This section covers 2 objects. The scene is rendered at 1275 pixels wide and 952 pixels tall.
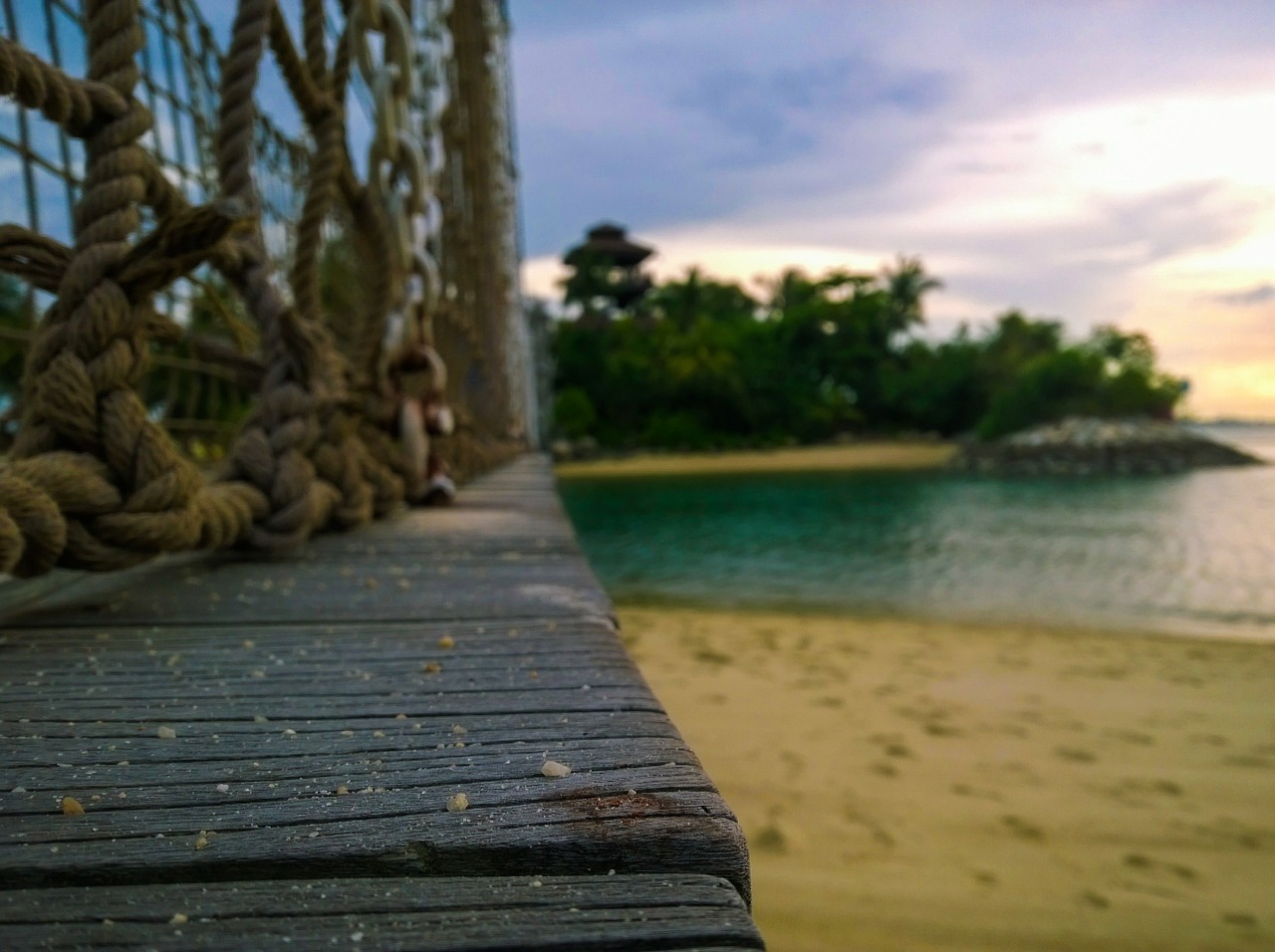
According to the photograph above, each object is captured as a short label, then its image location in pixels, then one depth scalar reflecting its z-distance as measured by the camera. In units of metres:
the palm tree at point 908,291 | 40.75
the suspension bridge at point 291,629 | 0.43
